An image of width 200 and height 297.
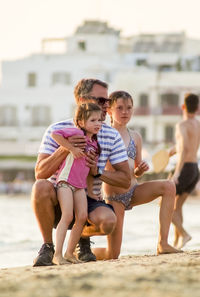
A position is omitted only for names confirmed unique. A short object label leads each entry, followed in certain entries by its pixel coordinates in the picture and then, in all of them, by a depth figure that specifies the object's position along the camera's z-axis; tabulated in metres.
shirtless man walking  15.41
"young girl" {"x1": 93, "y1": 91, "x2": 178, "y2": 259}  11.68
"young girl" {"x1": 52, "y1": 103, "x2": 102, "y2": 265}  10.40
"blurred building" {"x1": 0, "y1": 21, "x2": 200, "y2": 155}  94.47
